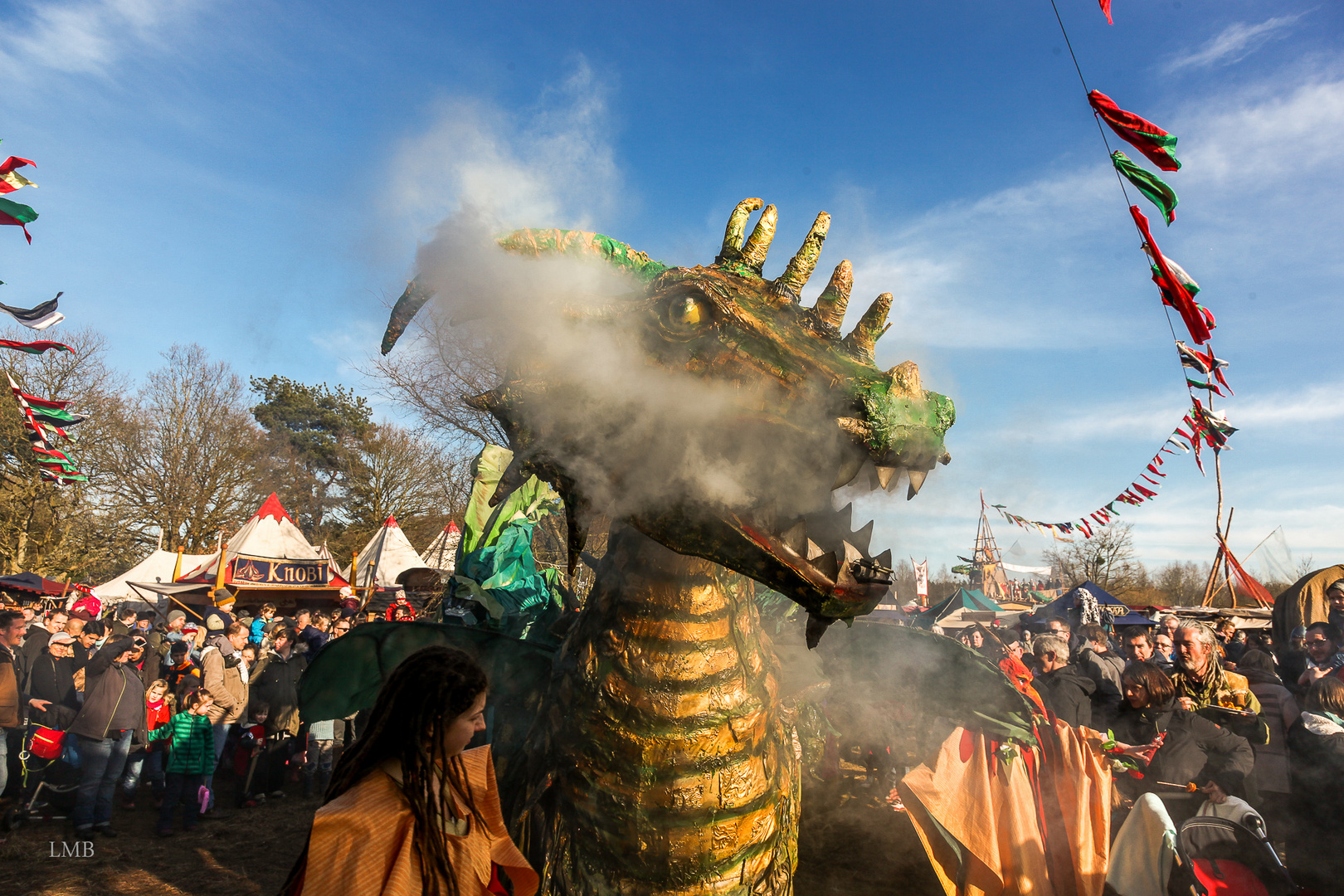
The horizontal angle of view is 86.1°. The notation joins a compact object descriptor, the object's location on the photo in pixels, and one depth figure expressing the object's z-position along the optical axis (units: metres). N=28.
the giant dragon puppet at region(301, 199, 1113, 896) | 1.70
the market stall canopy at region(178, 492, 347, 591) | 17.78
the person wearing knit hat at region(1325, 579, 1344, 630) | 7.31
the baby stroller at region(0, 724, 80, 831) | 6.97
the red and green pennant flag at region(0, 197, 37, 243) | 6.05
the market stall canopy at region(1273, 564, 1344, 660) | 8.46
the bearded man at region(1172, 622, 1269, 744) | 4.54
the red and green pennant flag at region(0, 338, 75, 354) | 8.18
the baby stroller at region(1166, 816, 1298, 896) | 3.34
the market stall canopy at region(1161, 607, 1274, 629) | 13.10
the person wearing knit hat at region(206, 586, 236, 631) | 15.95
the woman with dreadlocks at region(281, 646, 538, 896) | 1.54
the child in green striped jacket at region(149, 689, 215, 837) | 7.17
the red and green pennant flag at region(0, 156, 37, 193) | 6.04
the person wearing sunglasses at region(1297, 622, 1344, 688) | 6.43
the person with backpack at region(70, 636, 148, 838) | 6.69
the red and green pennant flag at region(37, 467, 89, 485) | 11.00
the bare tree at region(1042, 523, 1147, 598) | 32.31
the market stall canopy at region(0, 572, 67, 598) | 12.29
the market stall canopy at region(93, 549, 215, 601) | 18.70
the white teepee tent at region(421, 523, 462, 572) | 18.72
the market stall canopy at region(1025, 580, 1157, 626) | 11.31
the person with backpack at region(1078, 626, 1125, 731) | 5.67
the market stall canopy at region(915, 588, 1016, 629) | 16.42
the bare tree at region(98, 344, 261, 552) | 25.62
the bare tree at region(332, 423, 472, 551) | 30.84
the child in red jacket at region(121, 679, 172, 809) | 7.56
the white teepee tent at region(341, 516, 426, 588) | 20.62
